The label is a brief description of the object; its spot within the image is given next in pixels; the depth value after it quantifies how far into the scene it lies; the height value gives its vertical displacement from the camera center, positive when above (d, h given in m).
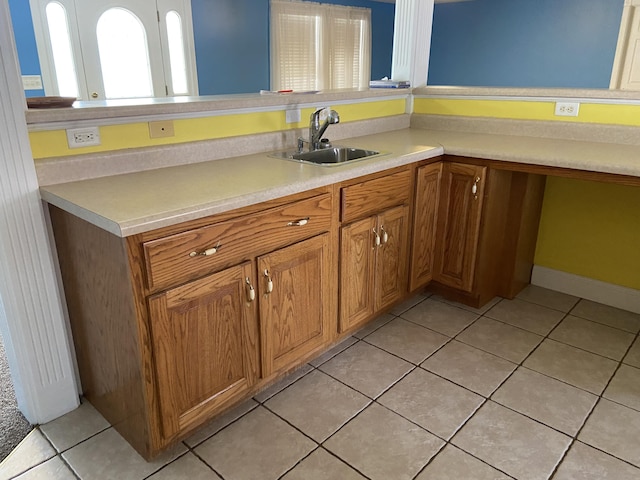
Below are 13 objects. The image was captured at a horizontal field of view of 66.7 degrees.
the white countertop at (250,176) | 1.40 -0.38
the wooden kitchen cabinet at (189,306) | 1.43 -0.74
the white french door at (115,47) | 3.94 +0.17
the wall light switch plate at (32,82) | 3.84 -0.11
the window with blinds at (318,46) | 5.71 +0.28
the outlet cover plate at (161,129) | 1.90 -0.23
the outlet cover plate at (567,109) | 2.54 -0.19
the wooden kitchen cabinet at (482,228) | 2.42 -0.79
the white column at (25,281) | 1.51 -0.68
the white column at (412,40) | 2.90 +0.17
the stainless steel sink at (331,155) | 2.26 -0.39
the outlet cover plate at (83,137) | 1.69 -0.23
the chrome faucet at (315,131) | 2.28 -0.28
